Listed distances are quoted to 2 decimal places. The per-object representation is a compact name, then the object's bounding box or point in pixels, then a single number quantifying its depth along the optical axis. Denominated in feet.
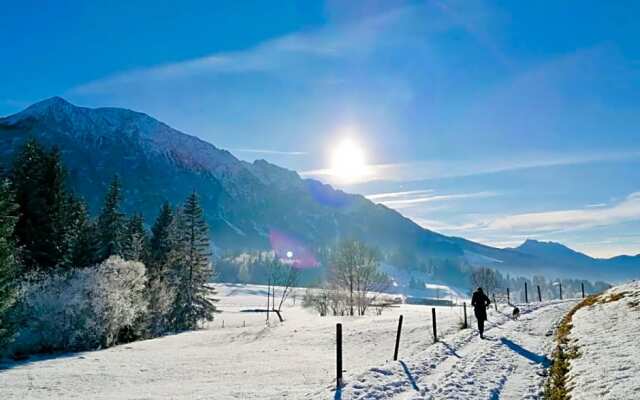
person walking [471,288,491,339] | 70.46
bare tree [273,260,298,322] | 271.76
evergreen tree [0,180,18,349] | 93.20
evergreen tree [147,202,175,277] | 188.03
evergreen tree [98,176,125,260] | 162.91
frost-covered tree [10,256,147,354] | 112.06
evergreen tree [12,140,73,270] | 132.05
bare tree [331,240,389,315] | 220.43
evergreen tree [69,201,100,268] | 145.69
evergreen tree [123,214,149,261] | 164.76
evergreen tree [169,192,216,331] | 184.55
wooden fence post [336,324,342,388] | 39.66
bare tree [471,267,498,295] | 335.71
